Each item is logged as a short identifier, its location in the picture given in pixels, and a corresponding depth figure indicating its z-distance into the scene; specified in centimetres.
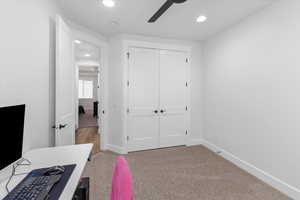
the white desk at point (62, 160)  89
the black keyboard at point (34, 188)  78
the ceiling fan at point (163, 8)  153
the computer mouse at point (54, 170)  102
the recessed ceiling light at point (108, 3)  192
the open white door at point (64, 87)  181
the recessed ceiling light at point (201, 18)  235
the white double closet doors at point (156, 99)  313
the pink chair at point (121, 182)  60
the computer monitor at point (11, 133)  92
